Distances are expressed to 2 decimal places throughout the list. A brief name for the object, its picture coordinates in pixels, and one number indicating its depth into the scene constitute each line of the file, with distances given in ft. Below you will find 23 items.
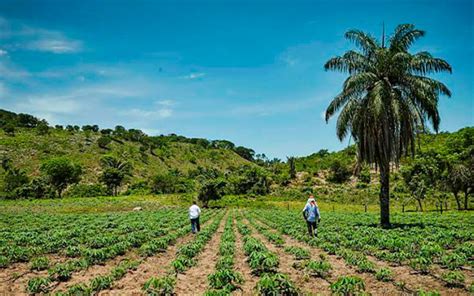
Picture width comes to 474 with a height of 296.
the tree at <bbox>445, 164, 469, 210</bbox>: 140.26
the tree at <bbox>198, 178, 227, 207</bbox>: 191.56
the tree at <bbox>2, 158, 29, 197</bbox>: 248.73
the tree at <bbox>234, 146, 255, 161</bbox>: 612.86
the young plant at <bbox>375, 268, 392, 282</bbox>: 29.84
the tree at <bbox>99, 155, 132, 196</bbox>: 266.98
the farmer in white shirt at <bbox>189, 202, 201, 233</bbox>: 66.99
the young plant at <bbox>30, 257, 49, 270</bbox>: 36.88
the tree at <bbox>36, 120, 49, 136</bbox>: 374.32
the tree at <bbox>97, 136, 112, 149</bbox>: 377.13
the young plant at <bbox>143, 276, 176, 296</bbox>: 26.62
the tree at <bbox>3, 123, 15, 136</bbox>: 351.09
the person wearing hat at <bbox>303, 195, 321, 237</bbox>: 57.26
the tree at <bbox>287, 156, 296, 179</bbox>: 328.70
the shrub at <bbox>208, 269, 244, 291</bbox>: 28.51
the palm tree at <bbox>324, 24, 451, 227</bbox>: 67.46
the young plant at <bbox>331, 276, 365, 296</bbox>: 24.22
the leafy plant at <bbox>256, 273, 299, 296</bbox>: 24.74
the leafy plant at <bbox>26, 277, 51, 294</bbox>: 28.30
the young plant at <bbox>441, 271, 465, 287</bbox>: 27.40
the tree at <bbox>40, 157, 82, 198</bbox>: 255.09
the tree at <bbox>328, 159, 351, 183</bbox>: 311.47
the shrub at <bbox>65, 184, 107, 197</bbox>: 265.13
